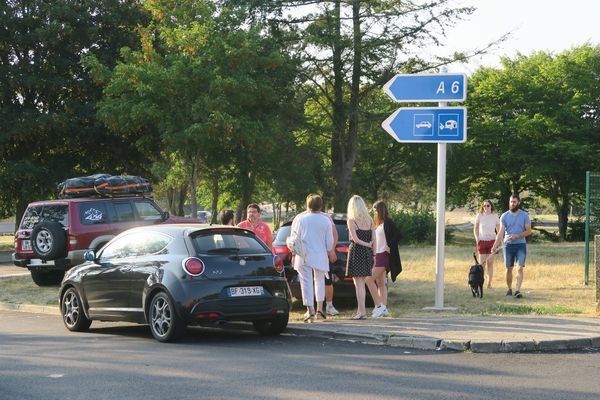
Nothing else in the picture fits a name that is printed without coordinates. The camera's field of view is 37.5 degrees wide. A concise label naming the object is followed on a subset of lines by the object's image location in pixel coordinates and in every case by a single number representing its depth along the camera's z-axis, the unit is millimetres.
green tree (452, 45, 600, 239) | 48781
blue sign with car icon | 13672
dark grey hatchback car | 10719
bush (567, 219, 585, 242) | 44400
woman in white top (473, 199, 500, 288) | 17344
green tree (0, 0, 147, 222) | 36906
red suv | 18438
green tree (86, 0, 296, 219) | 27872
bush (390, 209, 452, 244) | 38500
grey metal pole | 13547
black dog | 15797
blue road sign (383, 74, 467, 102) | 13648
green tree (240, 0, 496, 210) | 33906
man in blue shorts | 16219
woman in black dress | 12750
